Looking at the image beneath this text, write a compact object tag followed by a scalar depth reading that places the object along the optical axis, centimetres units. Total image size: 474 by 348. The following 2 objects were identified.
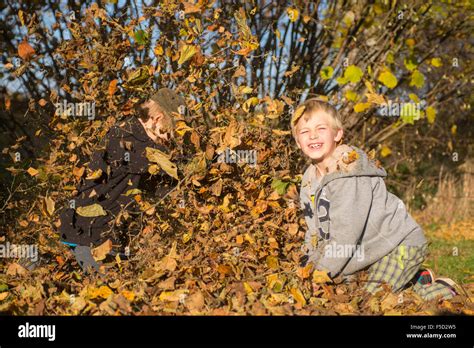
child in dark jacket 366
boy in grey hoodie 332
